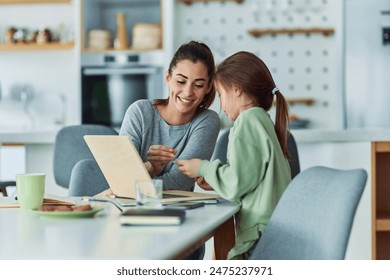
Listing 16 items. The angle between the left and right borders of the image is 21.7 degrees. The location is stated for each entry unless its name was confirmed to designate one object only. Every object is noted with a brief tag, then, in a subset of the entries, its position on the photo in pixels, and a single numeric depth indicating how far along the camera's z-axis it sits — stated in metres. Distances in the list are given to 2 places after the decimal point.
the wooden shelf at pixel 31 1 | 7.09
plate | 2.07
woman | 2.93
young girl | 2.30
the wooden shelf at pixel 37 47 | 6.88
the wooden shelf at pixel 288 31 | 6.75
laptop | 2.41
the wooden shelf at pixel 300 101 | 6.78
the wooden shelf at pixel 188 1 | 6.94
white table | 1.55
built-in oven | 6.71
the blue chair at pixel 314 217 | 1.76
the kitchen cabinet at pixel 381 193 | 4.31
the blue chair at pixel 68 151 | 4.17
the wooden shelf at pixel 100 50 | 6.70
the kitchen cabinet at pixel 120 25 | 6.66
